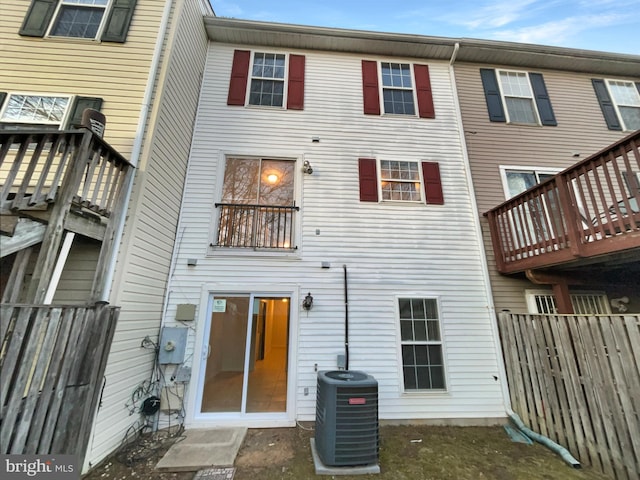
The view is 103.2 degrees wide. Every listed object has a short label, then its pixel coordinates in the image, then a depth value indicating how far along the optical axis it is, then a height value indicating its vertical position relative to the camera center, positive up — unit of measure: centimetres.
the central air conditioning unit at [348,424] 318 -132
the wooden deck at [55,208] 250 +117
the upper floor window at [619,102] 682 +571
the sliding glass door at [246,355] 446 -68
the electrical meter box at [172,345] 428 -49
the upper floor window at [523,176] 612 +331
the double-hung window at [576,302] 514 +31
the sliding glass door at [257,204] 520 +226
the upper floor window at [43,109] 414 +326
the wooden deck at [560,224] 330 +147
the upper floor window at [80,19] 461 +532
